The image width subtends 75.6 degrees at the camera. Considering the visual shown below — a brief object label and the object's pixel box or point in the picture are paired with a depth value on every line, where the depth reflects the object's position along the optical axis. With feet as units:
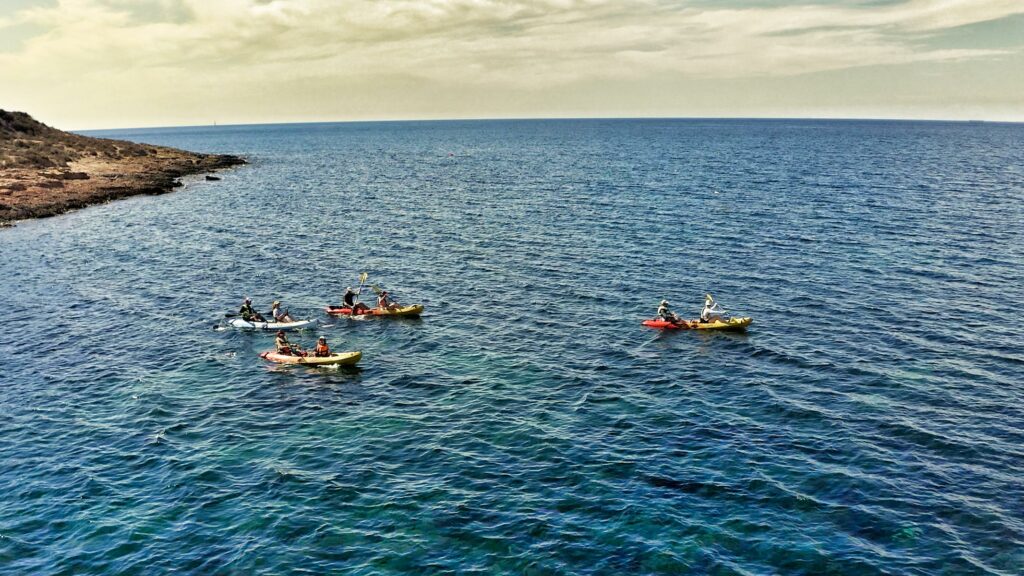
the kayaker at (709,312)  144.36
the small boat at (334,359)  126.00
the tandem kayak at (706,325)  141.69
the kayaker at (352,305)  158.30
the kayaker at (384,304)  158.00
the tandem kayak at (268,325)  148.15
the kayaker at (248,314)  148.87
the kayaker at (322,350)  127.54
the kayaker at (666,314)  144.36
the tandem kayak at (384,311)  155.94
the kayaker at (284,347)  130.82
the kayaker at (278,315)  149.38
